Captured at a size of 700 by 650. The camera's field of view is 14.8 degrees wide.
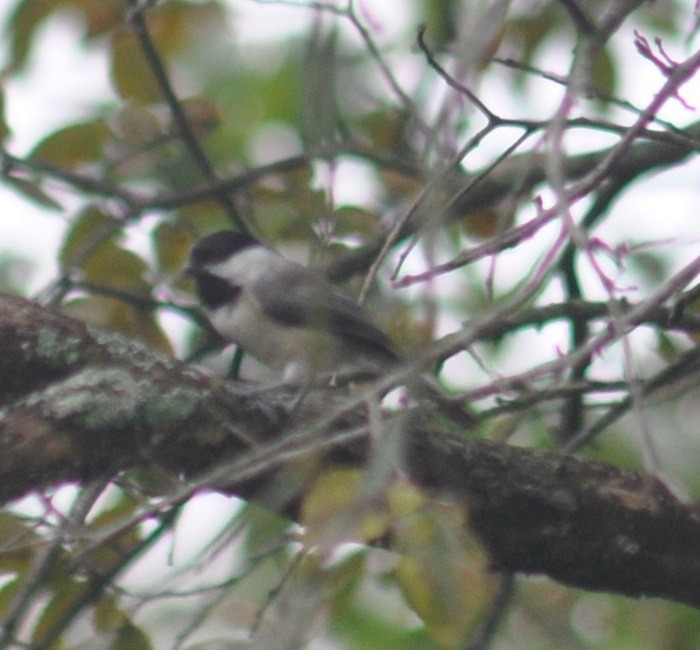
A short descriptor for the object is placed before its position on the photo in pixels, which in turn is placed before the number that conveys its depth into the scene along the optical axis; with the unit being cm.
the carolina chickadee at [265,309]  759
